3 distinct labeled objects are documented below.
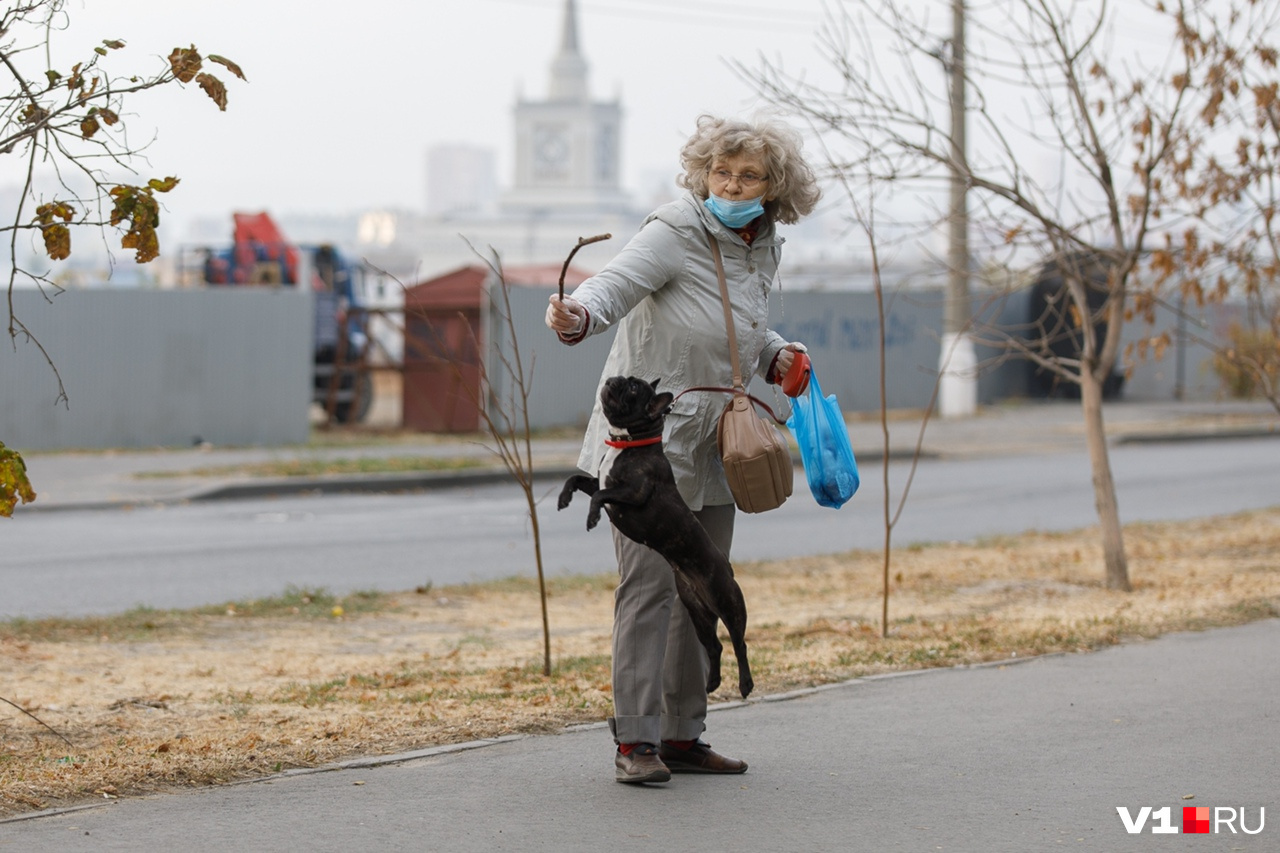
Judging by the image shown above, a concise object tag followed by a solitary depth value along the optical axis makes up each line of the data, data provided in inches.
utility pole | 706.8
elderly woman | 364.2
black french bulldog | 348.5
